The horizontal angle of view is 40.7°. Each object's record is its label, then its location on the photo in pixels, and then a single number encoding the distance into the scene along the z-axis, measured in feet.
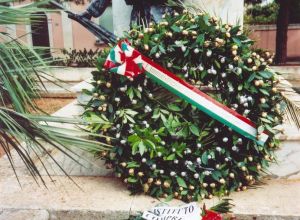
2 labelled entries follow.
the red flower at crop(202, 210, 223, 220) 7.28
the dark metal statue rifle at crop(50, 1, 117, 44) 14.73
